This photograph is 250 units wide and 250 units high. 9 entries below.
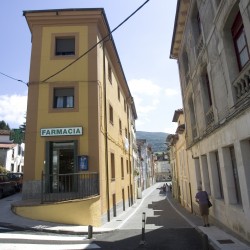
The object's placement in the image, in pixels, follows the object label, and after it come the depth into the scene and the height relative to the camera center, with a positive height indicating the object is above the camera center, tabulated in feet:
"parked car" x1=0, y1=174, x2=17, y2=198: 59.16 +1.61
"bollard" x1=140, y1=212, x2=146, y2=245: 28.27 -5.36
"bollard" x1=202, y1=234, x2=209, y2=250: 17.31 -3.74
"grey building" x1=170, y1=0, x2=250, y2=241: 25.72 +9.99
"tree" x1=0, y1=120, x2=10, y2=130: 202.02 +50.67
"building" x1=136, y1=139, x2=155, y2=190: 179.21 +22.41
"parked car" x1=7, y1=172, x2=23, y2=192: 69.70 +3.81
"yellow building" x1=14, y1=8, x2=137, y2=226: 41.86 +12.33
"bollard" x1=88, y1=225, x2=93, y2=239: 30.19 -4.64
